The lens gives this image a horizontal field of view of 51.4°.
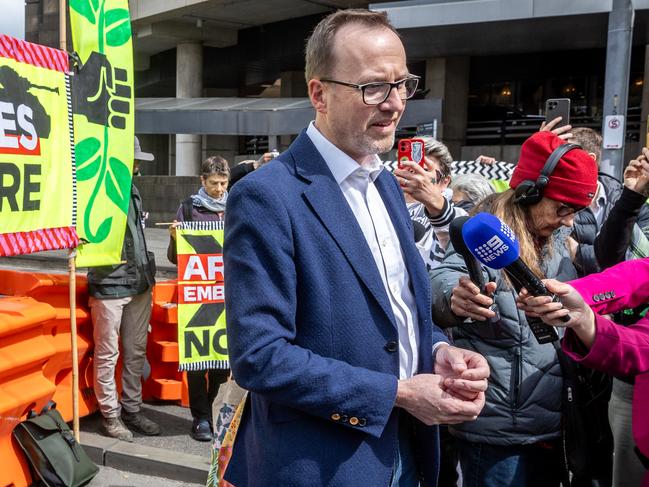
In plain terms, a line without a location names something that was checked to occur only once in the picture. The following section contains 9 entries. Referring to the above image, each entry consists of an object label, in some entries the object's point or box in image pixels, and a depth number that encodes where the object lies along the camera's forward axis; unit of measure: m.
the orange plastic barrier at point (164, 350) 5.50
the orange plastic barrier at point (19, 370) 3.75
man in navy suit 1.60
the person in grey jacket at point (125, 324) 4.75
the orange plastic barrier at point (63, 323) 4.72
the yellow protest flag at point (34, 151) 3.75
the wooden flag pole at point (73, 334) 4.18
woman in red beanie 2.37
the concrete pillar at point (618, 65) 9.15
